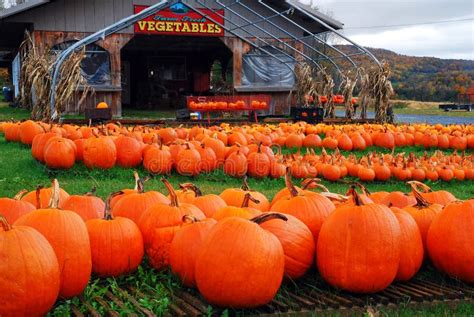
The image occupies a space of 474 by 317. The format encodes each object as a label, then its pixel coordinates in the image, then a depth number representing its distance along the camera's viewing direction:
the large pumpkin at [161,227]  3.44
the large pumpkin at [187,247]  3.14
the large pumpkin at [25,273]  2.53
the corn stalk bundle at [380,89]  17.42
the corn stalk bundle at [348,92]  18.88
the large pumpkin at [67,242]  2.87
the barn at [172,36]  19.72
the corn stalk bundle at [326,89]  19.77
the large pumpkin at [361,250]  3.09
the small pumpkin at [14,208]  3.50
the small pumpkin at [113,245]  3.24
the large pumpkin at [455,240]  3.33
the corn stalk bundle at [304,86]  20.20
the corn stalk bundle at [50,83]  13.83
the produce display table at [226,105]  17.45
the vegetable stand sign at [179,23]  21.08
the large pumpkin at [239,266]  2.80
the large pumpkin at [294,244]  3.18
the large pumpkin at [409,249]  3.34
